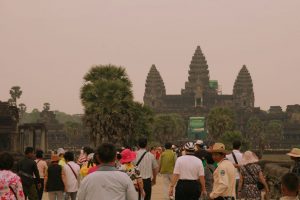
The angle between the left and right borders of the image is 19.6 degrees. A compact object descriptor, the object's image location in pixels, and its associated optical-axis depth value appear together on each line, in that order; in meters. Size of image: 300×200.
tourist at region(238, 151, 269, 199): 13.37
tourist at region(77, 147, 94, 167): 17.08
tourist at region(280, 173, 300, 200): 8.52
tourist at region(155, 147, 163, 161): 32.94
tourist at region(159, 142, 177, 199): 19.23
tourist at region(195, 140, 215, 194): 16.39
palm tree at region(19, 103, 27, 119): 193.15
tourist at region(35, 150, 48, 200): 17.80
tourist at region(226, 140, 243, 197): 15.55
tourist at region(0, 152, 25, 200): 10.58
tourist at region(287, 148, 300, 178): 11.80
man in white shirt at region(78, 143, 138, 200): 8.52
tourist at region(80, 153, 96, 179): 15.69
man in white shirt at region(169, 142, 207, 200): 13.59
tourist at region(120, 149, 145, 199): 13.17
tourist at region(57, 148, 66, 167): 20.13
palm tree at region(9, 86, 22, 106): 160.25
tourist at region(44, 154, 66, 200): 16.23
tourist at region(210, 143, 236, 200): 12.06
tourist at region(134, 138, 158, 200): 15.62
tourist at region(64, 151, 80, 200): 15.91
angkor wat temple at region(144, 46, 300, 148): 176.12
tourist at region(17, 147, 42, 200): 15.62
